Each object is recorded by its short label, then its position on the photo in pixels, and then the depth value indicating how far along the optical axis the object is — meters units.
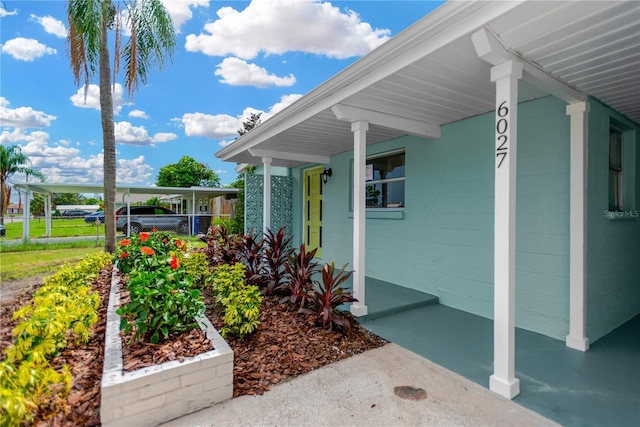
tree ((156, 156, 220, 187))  29.62
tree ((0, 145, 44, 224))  19.17
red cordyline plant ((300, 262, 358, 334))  3.19
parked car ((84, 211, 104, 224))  23.07
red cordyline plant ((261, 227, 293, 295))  4.25
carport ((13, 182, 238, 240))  9.58
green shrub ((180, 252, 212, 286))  4.61
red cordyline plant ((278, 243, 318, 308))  3.71
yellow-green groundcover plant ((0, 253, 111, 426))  1.54
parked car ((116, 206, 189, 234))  12.12
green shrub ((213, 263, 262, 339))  2.88
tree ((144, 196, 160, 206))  26.34
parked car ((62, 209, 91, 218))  31.45
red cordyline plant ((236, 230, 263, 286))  4.41
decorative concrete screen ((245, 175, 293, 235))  7.09
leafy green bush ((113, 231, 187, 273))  3.93
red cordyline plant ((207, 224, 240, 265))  5.27
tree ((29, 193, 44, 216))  29.99
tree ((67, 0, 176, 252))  5.88
